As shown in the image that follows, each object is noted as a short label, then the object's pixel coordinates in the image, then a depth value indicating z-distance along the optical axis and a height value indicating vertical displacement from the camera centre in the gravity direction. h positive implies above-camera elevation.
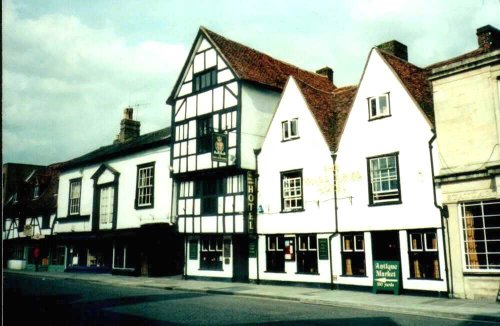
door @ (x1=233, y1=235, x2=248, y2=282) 22.95 -1.05
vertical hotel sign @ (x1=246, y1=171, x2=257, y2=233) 22.31 +1.85
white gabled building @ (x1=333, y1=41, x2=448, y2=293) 16.55 +2.16
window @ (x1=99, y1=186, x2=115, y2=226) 31.77 +2.53
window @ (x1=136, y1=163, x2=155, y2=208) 28.48 +3.49
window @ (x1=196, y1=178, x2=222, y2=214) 24.17 +2.54
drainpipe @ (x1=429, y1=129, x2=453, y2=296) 15.58 +0.32
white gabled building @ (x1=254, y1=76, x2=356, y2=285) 19.92 +2.35
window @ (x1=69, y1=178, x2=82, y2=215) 35.00 +3.52
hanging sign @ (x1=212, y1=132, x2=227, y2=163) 22.17 +4.61
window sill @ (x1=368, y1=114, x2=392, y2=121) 18.15 +4.99
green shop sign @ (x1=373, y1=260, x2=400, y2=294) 16.62 -1.50
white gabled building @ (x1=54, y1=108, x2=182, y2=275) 27.31 +2.20
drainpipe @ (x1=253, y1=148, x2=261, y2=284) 22.11 +2.54
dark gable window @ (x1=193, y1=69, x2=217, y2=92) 25.17 +9.25
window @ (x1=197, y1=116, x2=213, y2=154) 24.39 +5.73
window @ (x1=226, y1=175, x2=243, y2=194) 23.08 +2.85
